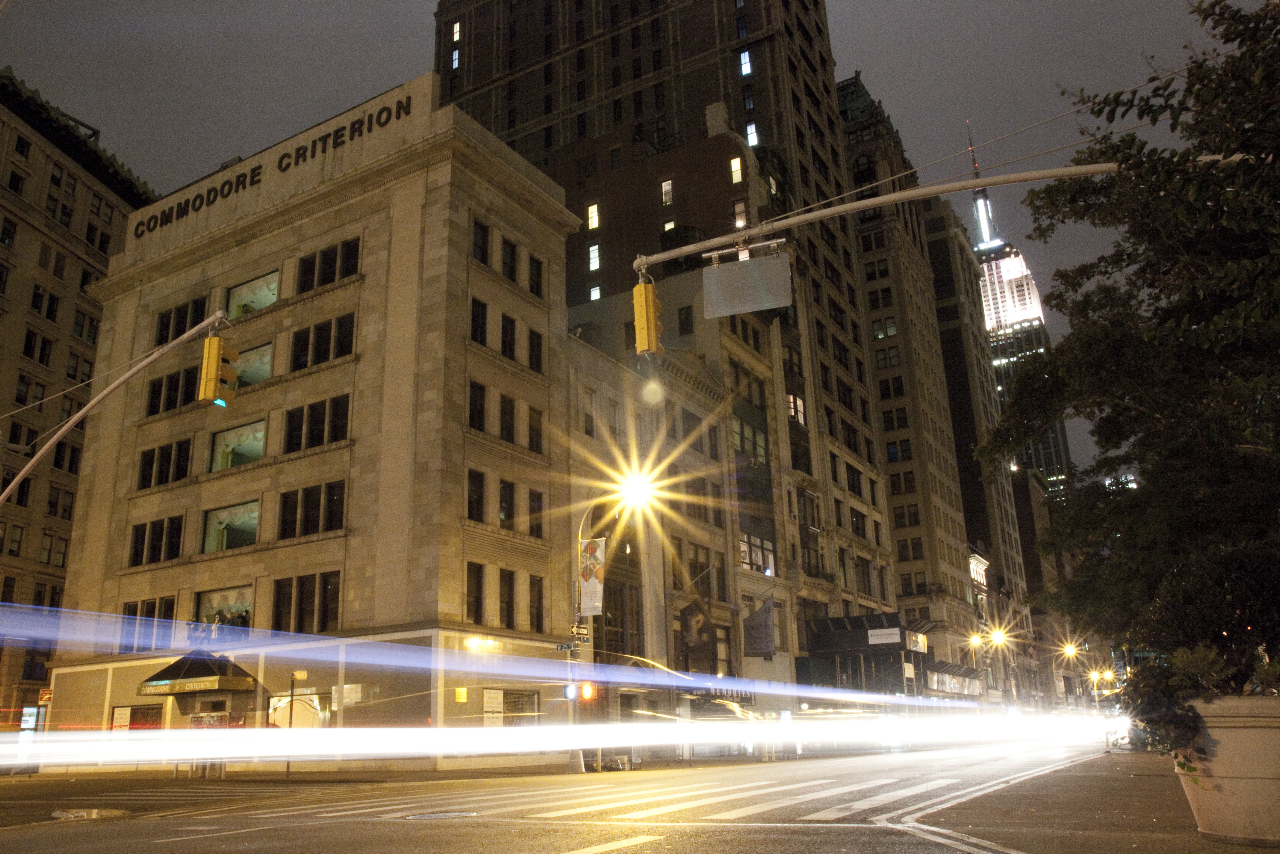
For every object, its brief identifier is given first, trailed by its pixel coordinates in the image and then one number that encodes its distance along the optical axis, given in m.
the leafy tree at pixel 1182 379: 9.48
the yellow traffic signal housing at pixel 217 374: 18.09
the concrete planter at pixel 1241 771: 8.52
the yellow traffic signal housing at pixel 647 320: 14.37
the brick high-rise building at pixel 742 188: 64.38
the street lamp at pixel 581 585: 27.24
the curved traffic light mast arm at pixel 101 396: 20.31
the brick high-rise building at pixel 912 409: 95.38
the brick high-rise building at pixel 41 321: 62.09
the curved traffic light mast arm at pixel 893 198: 11.66
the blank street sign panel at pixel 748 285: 14.61
